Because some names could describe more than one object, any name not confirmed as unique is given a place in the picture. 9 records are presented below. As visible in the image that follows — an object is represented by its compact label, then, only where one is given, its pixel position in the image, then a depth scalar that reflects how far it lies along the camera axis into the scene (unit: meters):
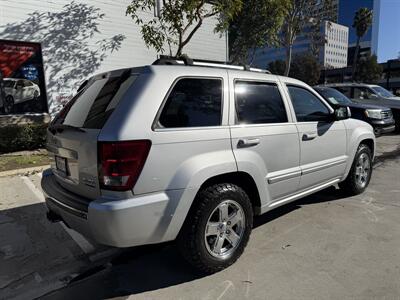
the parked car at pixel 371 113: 10.53
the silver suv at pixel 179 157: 2.86
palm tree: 51.56
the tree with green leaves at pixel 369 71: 62.88
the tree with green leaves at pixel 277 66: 61.98
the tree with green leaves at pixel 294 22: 18.77
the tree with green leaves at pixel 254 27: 11.38
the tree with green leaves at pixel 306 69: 62.29
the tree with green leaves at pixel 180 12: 9.02
